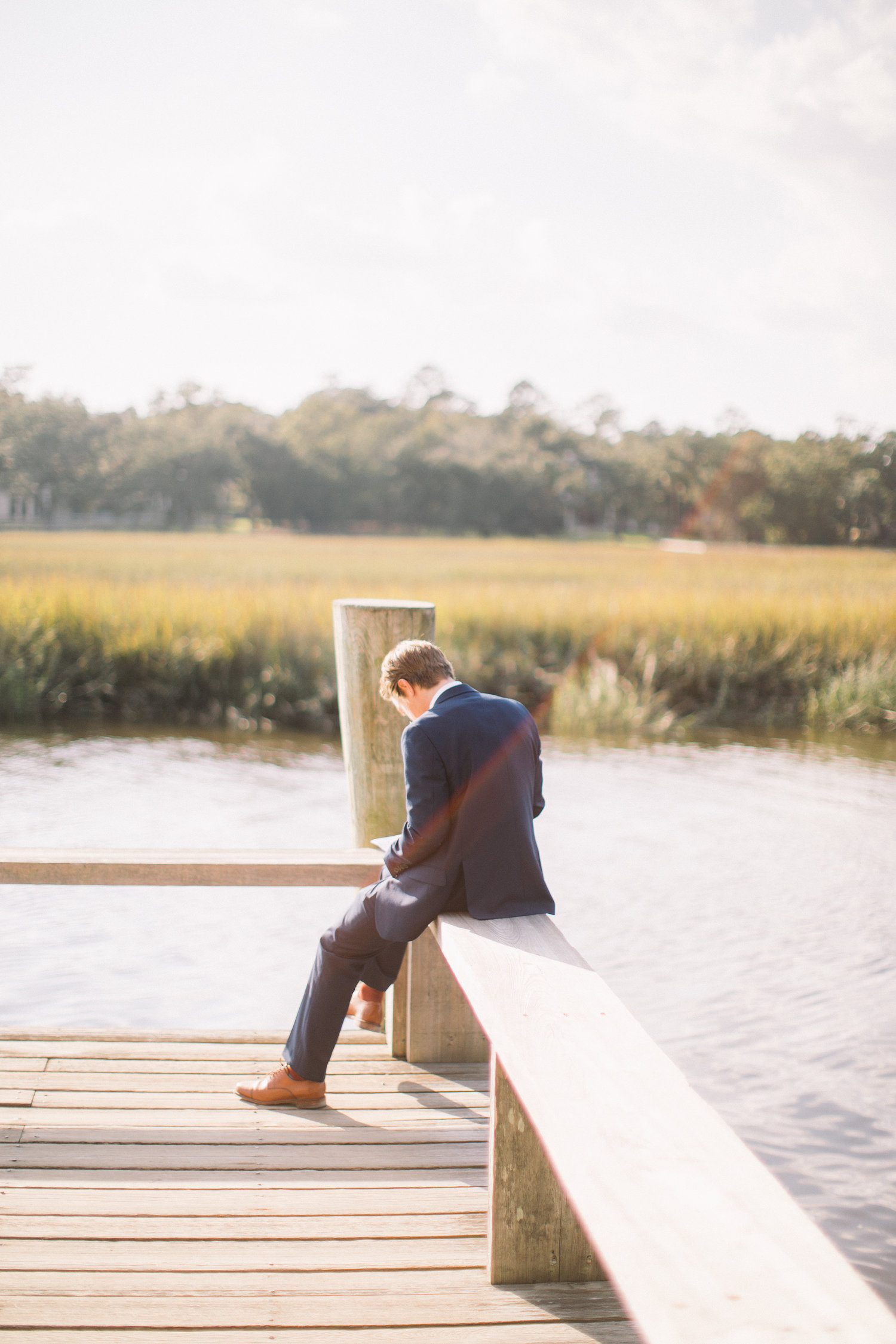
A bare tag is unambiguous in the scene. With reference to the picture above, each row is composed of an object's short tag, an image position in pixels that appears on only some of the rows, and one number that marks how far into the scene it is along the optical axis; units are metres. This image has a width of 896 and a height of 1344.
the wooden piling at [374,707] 3.83
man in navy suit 2.91
